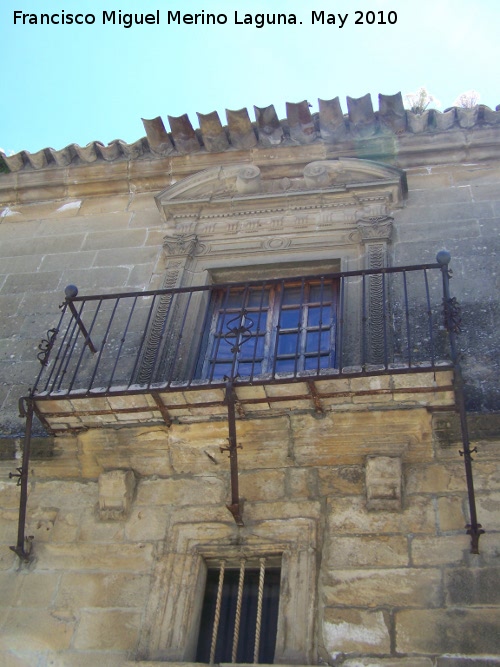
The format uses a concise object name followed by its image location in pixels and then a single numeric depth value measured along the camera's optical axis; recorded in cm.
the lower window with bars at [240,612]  472
